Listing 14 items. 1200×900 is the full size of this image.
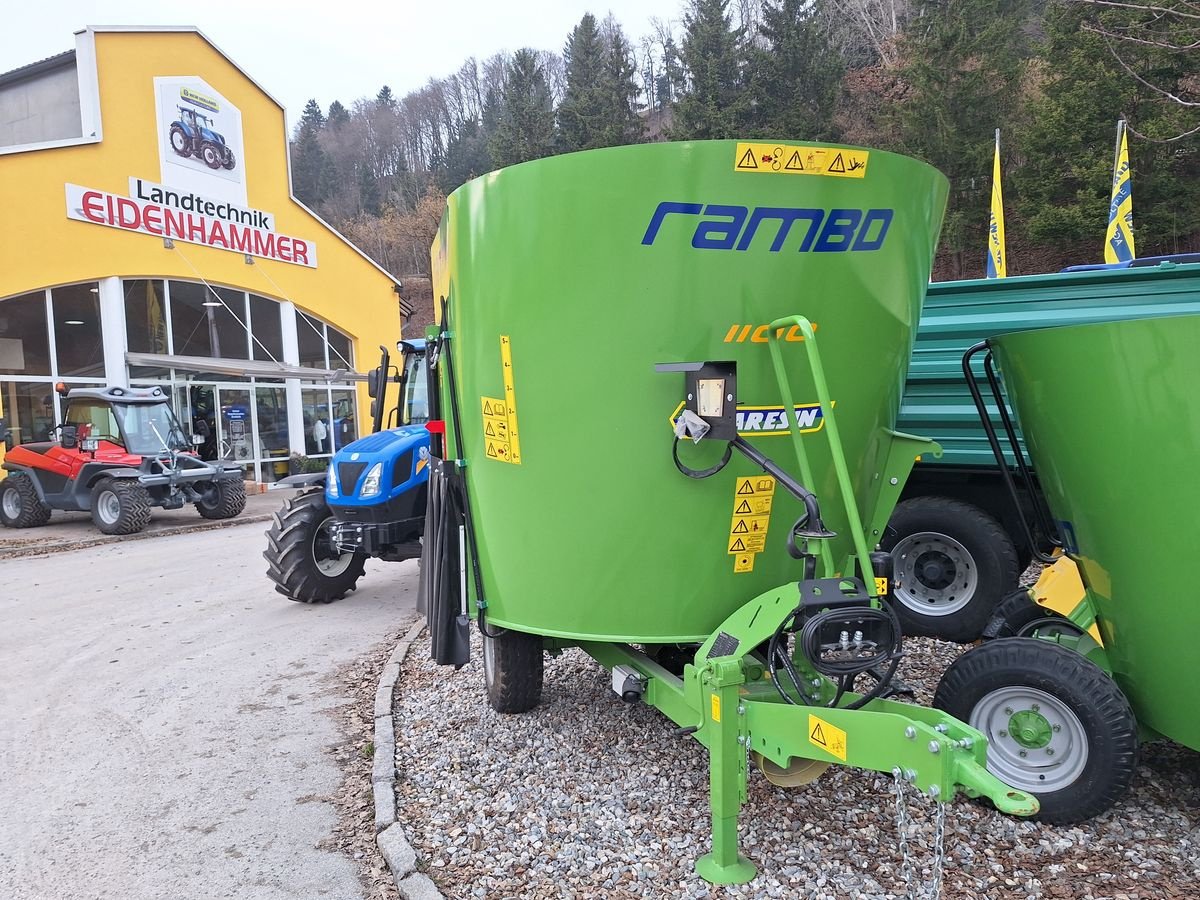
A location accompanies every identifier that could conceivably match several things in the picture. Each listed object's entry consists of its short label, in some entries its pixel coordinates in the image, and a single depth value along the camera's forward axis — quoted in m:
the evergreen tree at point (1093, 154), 18.56
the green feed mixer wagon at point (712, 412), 2.64
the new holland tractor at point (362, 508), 6.32
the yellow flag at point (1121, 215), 11.73
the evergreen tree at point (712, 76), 26.38
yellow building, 13.73
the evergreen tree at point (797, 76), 26.66
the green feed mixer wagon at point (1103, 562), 2.65
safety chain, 2.19
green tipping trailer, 5.11
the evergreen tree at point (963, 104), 22.67
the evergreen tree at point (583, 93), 31.39
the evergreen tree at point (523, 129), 32.97
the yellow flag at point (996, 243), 13.60
